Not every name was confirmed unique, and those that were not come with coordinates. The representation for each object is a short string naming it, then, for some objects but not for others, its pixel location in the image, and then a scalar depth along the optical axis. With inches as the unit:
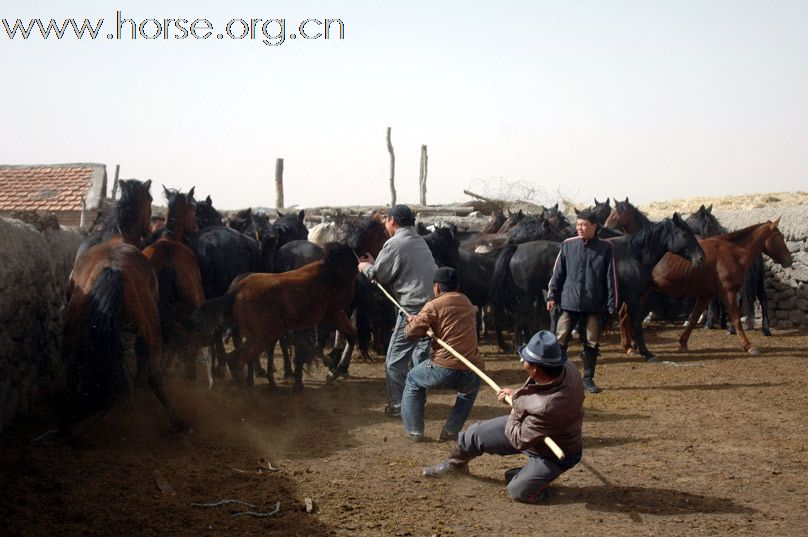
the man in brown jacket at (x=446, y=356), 252.2
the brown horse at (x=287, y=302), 318.3
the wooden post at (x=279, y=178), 1032.2
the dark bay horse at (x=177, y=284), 318.7
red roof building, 834.8
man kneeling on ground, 192.9
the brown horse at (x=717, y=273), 468.1
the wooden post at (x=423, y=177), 1037.2
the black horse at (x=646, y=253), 429.1
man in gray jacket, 292.0
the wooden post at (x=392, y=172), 1040.8
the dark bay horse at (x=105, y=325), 240.4
